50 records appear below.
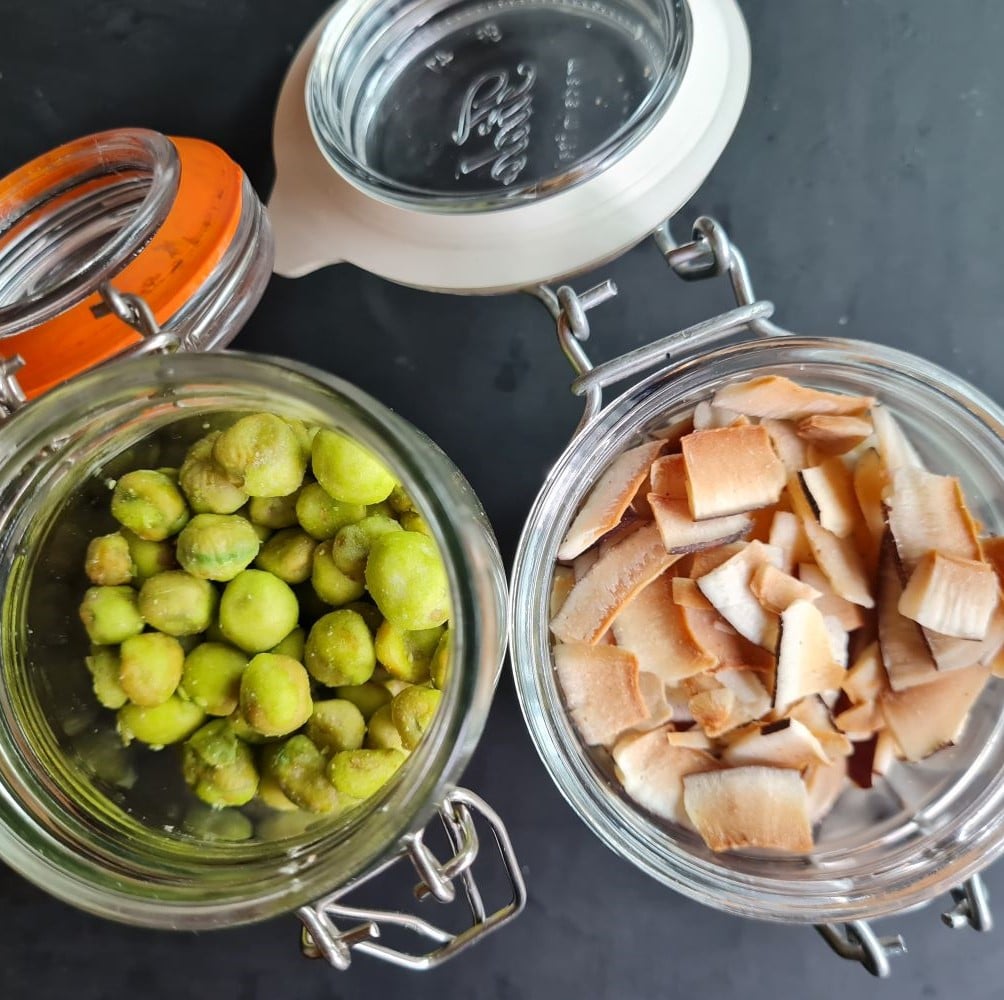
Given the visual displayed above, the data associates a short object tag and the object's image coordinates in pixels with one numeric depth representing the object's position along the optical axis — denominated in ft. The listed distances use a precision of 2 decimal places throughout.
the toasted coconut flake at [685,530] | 0.54
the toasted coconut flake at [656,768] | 0.55
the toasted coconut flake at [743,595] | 0.53
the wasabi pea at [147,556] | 0.53
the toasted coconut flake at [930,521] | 0.53
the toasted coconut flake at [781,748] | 0.54
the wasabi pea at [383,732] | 0.51
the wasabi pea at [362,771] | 0.50
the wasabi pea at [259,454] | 0.50
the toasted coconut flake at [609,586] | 0.54
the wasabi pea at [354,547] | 0.51
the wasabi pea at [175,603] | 0.51
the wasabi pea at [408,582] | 0.49
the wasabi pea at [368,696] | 0.53
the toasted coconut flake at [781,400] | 0.54
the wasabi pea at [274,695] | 0.50
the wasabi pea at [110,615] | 0.51
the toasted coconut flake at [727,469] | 0.53
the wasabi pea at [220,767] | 0.51
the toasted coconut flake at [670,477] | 0.55
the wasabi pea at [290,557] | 0.53
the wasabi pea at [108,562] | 0.52
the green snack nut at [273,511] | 0.53
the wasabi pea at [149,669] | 0.51
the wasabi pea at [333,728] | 0.51
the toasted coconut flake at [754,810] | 0.54
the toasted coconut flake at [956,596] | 0.52
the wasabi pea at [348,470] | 0.50
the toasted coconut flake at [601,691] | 0.54
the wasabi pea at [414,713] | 0.50
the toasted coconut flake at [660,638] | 0.54
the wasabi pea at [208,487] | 0.52
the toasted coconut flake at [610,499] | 0.54
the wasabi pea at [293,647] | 0.53
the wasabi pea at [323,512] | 0.52
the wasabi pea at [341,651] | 0.51
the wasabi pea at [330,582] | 0.52
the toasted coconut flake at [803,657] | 0.53
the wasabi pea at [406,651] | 0.51
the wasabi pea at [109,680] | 0.52
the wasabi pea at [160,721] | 0.52
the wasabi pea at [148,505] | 0.51
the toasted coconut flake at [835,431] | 0.55
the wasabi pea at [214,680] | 0.52
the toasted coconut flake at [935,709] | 0.54
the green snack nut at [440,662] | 0.51
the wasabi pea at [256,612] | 0.51
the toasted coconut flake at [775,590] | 0.54
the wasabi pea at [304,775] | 0.50
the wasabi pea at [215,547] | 0.51
